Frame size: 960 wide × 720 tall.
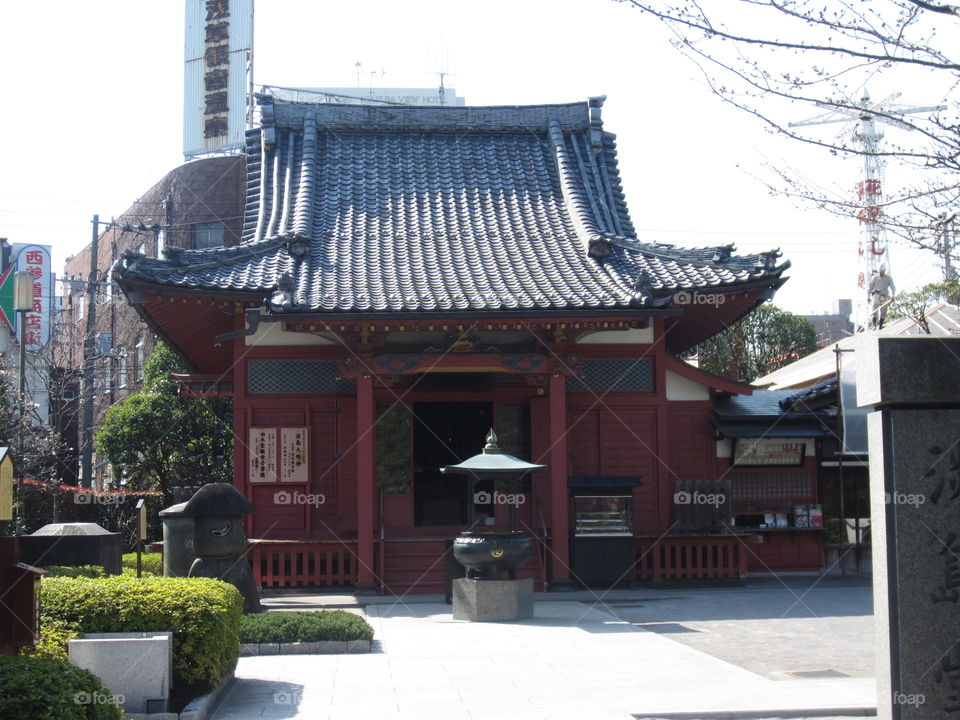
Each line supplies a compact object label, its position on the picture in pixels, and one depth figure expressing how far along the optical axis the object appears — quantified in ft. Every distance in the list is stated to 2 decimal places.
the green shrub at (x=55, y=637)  26.78
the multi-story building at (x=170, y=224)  139.64
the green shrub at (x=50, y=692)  18.81
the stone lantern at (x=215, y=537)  41.45
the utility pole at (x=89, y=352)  107.34
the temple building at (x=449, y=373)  54.95
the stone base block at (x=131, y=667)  26.63
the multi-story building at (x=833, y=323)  192.54
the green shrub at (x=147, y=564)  59.36
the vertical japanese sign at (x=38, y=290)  116.78
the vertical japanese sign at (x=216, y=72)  144.97
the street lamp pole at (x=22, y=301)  58.10
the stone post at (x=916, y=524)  22.33
